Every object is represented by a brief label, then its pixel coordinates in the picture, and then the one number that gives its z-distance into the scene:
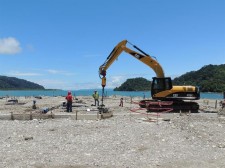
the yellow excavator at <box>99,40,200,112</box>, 13.50
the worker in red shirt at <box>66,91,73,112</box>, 13.05
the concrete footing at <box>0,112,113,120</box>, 10.73
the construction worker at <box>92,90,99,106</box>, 17.67
